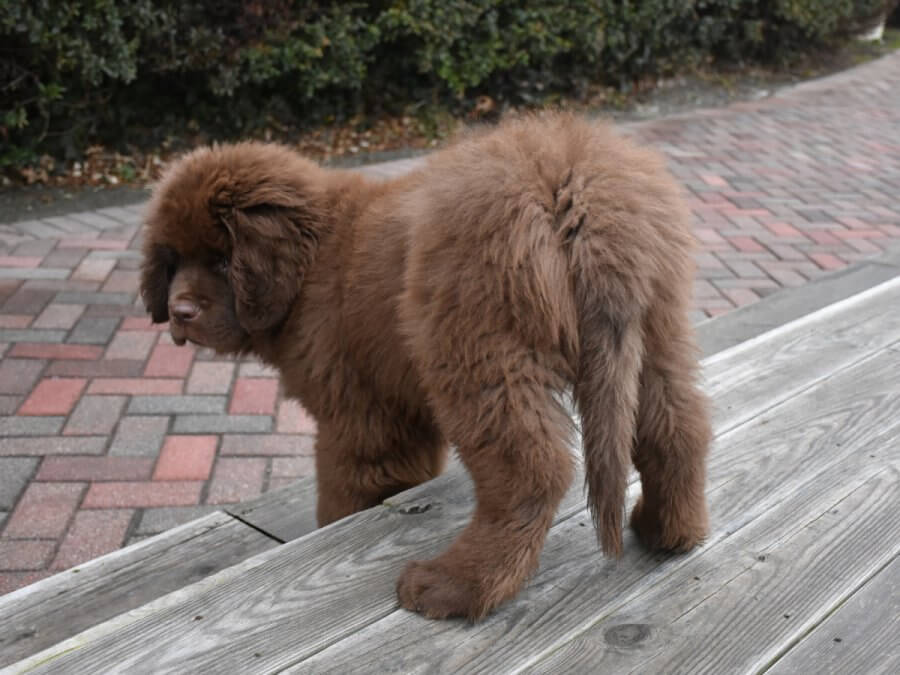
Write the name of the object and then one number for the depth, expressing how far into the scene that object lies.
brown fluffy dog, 1.75
